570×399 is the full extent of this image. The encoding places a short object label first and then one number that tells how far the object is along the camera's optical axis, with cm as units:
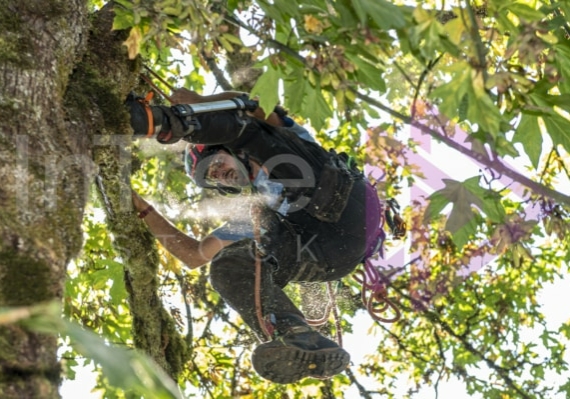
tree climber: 861
